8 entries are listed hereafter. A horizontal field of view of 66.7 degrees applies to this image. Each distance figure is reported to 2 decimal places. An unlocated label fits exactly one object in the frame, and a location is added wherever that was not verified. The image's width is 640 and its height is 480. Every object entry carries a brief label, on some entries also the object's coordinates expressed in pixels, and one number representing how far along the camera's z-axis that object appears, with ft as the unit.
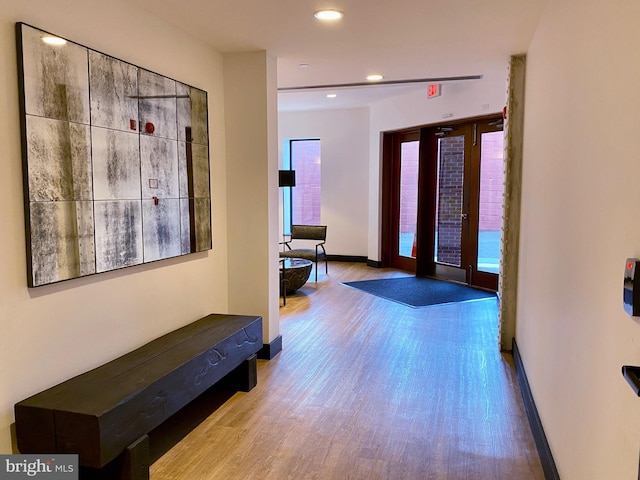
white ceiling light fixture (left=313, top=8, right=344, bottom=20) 9.80
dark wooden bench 6.76
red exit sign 21.49
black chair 23.69
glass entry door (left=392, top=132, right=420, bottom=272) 25.18
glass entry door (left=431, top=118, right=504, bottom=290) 20.71
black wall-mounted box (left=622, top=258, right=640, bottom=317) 3.81
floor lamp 25.55
